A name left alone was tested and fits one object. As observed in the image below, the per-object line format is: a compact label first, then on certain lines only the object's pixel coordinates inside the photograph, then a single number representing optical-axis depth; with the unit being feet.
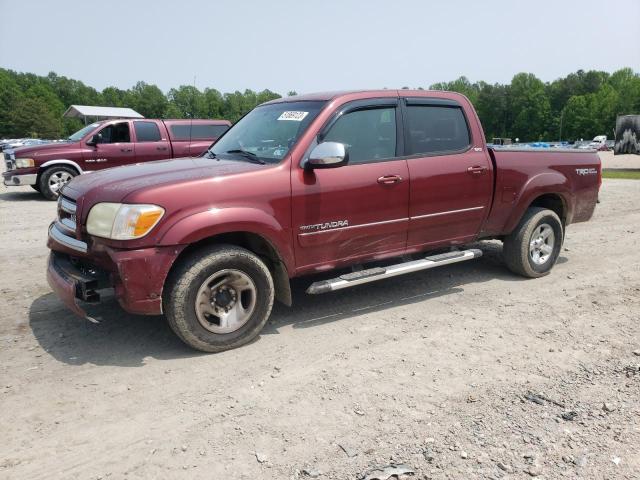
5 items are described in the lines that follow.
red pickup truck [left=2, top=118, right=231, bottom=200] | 40.14
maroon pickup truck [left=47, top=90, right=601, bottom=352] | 12.12
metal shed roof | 218.18
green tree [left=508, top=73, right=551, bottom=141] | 357.61
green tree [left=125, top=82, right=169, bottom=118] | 369.09
